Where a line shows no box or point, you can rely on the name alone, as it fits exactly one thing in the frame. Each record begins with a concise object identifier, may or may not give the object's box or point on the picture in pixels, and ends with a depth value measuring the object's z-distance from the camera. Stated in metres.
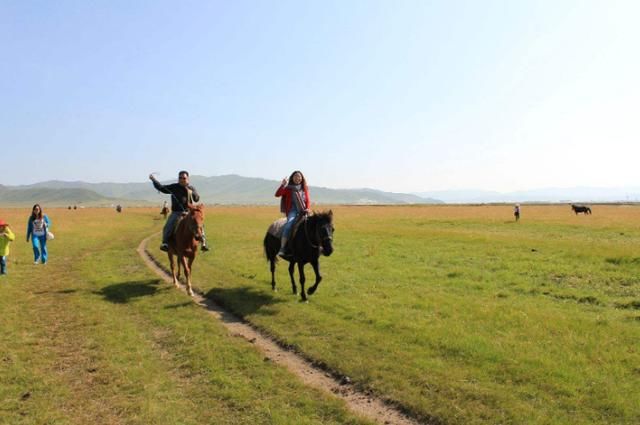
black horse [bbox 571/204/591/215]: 62.09
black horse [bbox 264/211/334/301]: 11.58
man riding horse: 14.38
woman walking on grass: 19.59
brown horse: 13.20
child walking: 16.42
